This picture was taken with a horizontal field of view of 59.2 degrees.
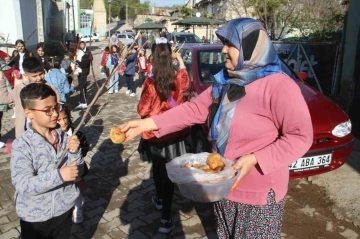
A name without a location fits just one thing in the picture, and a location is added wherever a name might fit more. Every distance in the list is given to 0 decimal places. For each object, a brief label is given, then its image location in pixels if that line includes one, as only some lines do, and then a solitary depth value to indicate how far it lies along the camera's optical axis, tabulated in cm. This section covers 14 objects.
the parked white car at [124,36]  3155
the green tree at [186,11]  3002
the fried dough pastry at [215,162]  175
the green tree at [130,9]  5407
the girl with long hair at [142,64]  1210
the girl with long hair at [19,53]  784
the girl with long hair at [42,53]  823
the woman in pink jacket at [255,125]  169
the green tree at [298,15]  1166
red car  381
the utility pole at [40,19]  1811
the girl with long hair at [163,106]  326
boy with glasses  192
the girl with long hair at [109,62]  861
